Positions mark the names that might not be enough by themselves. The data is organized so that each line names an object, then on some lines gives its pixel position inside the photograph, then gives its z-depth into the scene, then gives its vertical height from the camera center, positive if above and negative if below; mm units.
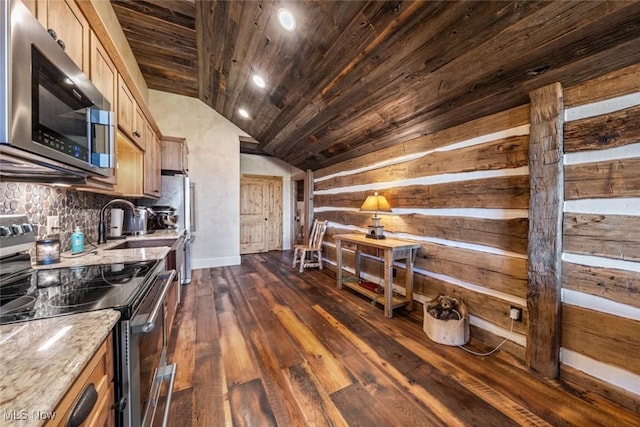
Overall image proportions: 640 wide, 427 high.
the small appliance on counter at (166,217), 3619 -146
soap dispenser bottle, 1770 -264
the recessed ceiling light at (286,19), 2114 +1704
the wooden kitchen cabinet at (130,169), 2362 +395
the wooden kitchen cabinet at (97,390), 526 -475
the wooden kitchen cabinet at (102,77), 1488 +872
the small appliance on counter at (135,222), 2949 -190
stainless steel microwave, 694 +374
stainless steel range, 838 -361
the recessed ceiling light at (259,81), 3201 +1721
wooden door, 6387 -120
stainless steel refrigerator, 3781 +114
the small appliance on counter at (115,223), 2561 -176
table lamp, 3088 +32
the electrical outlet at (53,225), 1646 -133
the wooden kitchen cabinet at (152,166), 2814 +520
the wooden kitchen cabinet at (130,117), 1947 +822
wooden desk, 2713 -591
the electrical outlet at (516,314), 1954 -815
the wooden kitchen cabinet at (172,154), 3729 +840
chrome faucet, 2258 -232
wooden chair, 4660 -732
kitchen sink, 2480 -380
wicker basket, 2197 -1082
